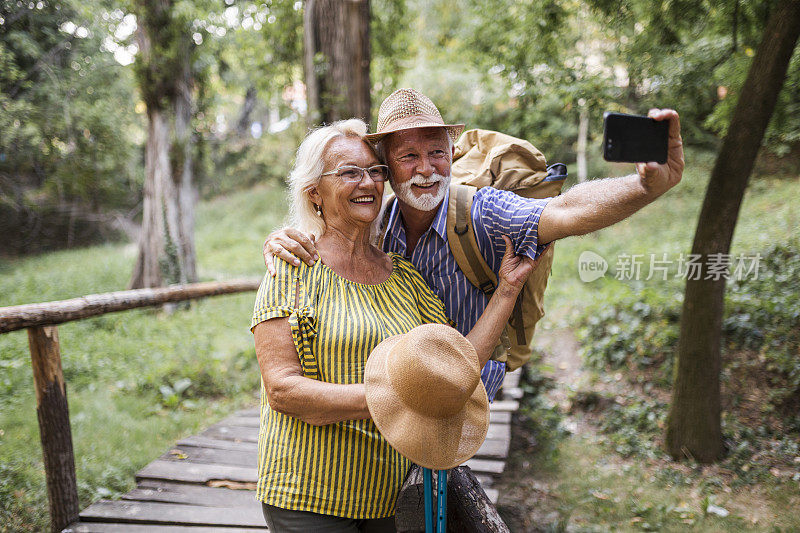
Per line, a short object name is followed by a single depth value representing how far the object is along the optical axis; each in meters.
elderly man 1.72
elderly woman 1.59
